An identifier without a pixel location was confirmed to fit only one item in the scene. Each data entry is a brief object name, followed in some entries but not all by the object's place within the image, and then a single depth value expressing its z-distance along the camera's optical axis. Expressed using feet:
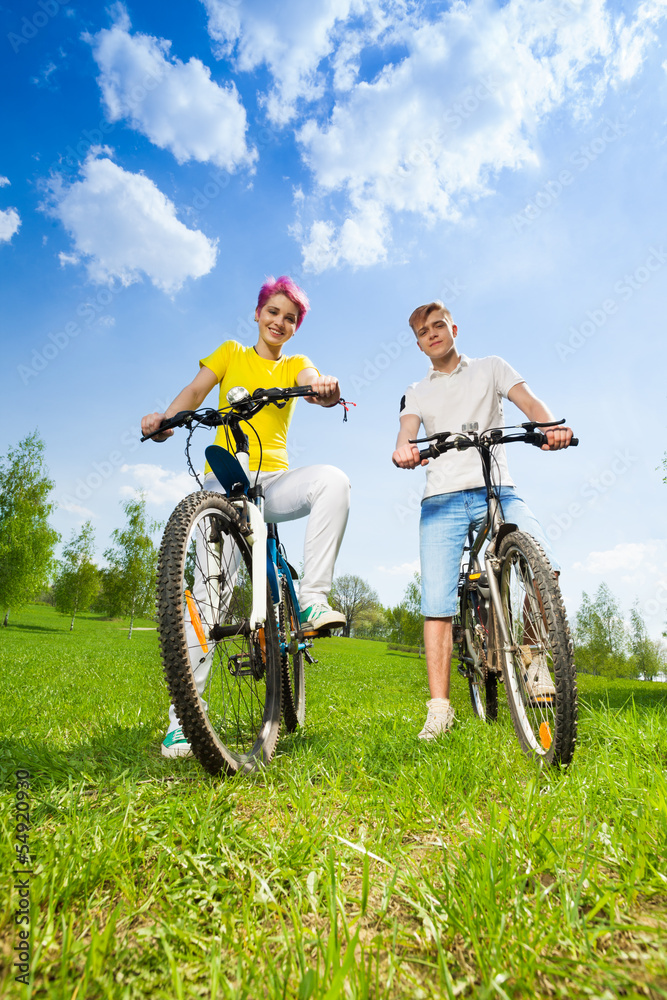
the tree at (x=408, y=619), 166.40
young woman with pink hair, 10.03
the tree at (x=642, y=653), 223.51
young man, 11.50
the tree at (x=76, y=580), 147.23
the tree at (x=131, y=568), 127.44
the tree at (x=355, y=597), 277.64
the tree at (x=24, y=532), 109.09
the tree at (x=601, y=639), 185.96
